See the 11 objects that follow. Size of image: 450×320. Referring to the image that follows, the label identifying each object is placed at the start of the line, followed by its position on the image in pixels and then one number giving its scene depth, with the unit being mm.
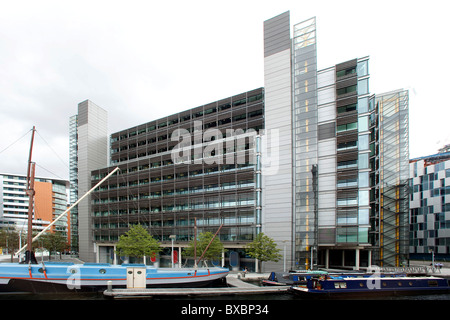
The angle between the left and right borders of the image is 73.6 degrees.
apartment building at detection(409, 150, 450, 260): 78625
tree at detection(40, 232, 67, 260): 83812
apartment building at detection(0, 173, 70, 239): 148000
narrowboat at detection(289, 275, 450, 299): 25172
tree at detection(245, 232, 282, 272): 46406
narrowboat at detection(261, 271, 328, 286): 30266
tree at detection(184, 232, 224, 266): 49781
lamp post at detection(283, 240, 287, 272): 48281
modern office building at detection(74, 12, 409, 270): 49469
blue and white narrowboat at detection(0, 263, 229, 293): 26172
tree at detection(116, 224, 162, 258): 53909
